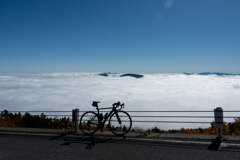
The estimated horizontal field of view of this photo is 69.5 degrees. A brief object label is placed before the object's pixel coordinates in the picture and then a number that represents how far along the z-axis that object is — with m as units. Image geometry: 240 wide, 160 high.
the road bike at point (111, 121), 7.43
